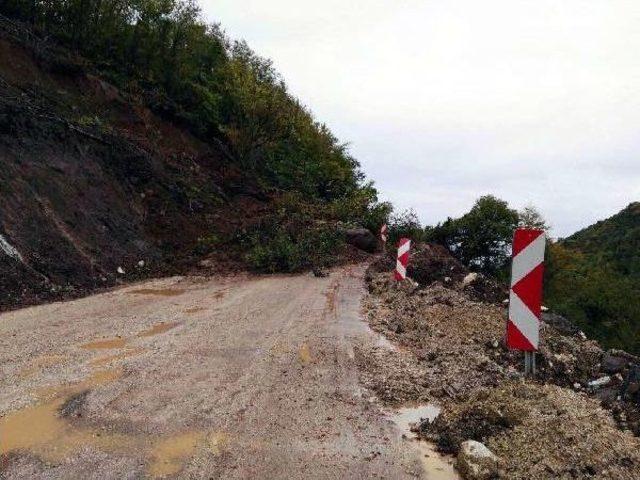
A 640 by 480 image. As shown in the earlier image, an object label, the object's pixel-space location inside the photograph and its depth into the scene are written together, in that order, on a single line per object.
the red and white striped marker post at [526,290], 4.64
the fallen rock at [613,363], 5.43
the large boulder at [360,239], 18.22
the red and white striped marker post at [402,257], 11.07
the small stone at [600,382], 4.95
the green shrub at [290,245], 13.97
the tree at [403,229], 20.02
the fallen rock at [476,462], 3.09
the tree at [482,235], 19.84
